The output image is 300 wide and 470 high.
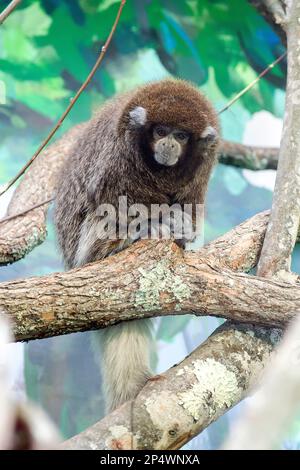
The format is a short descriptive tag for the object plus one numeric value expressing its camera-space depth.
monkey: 5.50
